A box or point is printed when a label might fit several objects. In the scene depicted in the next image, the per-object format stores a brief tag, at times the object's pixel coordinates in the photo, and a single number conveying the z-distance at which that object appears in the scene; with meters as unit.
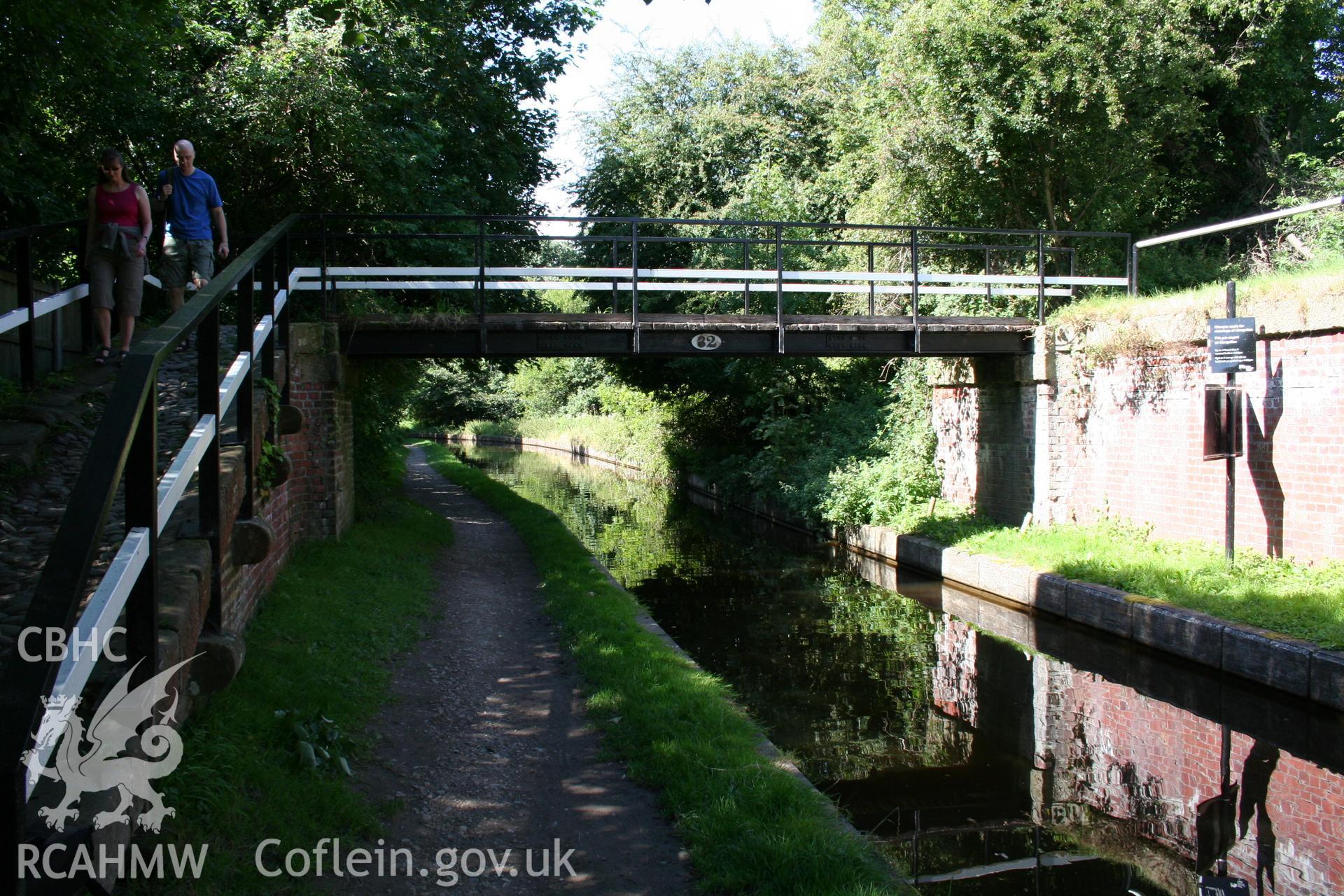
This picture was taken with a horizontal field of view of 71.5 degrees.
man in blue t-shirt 6.92
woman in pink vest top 6.11
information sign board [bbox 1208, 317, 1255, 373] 8.93
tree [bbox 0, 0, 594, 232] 7.81
